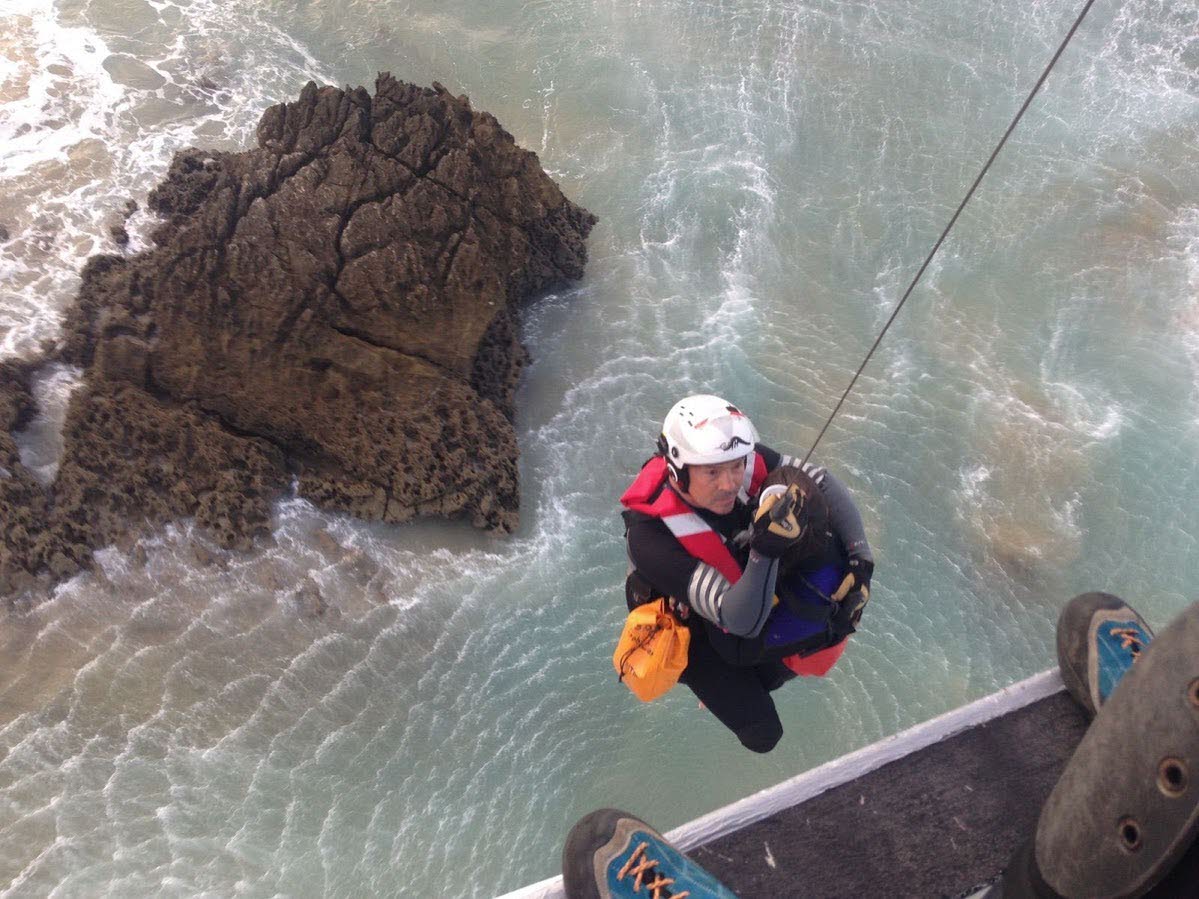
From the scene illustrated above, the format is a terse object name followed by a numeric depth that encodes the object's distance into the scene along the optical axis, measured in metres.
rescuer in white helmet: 3.56
